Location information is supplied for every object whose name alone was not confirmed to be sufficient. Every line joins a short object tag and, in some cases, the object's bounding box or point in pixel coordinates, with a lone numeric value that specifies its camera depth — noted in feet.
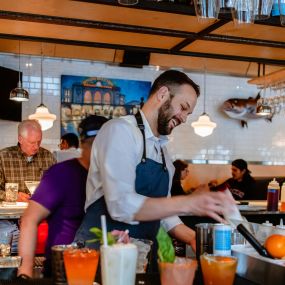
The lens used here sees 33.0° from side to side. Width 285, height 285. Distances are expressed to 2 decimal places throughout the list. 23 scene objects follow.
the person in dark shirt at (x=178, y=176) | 19.95
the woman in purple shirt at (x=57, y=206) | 7.89
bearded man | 6.16
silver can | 6.22
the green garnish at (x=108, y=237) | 4.66
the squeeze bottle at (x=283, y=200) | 16.25
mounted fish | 26.96
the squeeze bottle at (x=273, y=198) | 15.90
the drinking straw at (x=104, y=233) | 4.59
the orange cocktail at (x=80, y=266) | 4.72
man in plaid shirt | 15.29
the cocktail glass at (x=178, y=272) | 4.55
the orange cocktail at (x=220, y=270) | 4.83
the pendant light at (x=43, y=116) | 22.18
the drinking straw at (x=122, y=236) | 4.78
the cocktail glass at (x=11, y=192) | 14.15
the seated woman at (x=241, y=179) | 23.39
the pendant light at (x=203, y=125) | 25.35
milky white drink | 4.51
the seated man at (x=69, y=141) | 22.41
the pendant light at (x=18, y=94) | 19.57
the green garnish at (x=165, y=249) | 4.61
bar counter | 5.37
